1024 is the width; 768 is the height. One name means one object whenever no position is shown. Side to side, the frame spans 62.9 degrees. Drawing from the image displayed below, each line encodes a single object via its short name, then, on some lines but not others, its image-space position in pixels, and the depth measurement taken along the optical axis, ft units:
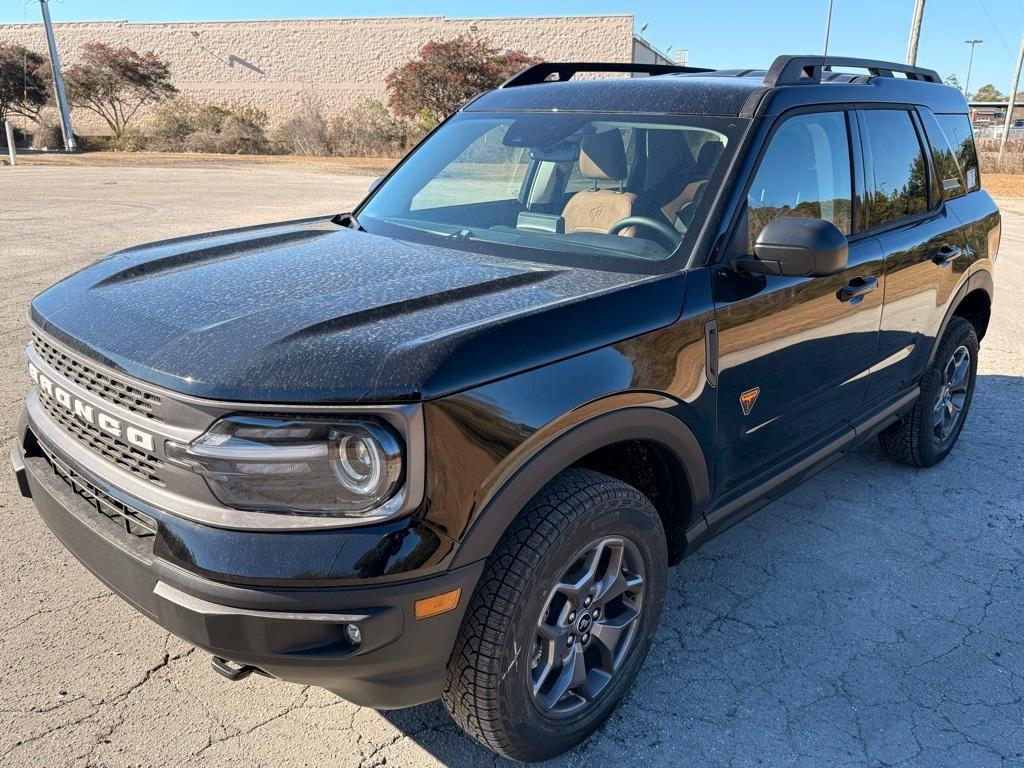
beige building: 146.61
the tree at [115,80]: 124.88
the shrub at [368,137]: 105.60
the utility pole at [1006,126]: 98.99
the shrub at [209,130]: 107.86
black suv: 6.26
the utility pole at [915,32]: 70.44
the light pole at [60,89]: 107.14
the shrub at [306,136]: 106.52
